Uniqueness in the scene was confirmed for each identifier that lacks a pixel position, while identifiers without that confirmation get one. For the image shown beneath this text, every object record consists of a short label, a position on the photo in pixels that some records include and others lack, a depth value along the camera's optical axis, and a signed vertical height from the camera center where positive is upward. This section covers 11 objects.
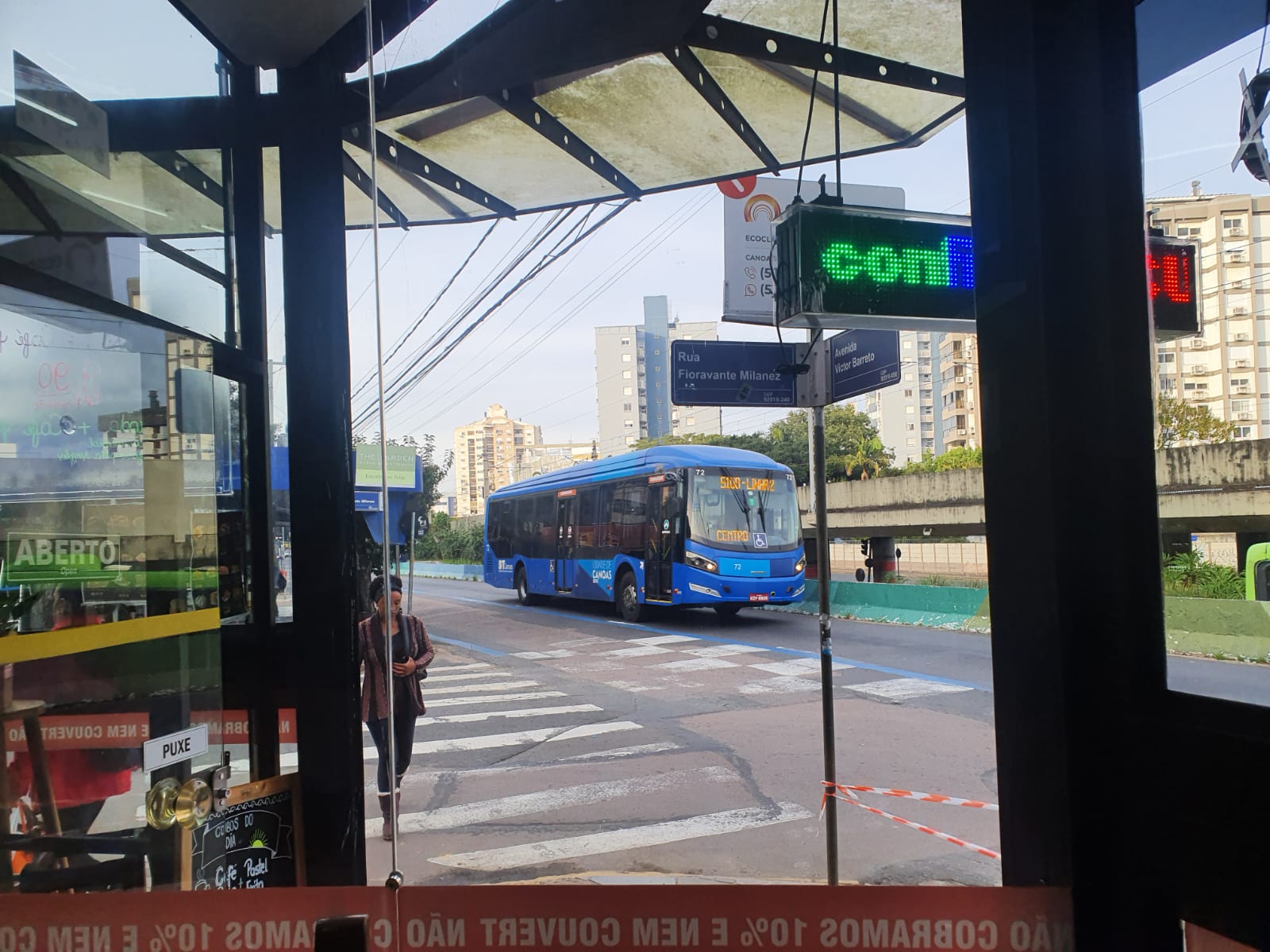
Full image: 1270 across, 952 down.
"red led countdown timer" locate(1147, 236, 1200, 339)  2.04 +0.48
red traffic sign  4.77 +1.73
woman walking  4.95 -1.02
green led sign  3.08 +0.82
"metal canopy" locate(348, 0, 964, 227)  3.19 +1.78
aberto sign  2.22 -0.08
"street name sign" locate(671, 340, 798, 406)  4.31 +0.67
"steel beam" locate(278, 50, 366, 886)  2.91 +0.39
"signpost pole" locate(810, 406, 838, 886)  4.62 -0.68
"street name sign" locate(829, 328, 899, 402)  4.49 +0.72
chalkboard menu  2.54 -0.96
